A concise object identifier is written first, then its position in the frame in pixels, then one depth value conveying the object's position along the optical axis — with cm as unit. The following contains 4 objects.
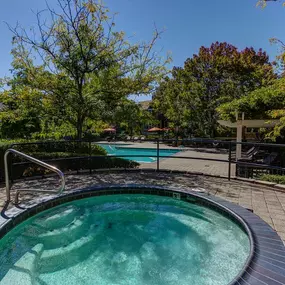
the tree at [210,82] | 1756
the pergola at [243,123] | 892
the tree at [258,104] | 810
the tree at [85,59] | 609
